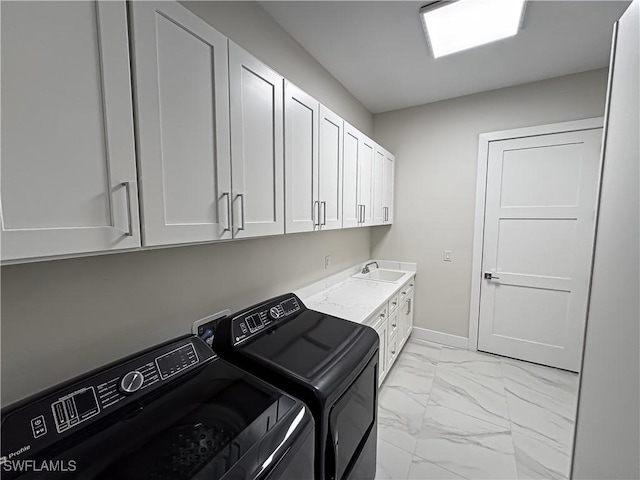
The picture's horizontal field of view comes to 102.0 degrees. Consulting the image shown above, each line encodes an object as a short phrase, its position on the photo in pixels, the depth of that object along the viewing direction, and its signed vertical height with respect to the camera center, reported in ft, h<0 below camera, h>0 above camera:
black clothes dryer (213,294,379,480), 3.28 -2.03
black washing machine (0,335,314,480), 2.03 -1.93
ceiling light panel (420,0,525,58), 5.31 +4.46
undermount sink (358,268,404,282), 10.49 -2.29
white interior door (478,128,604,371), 8.13 -0.82
